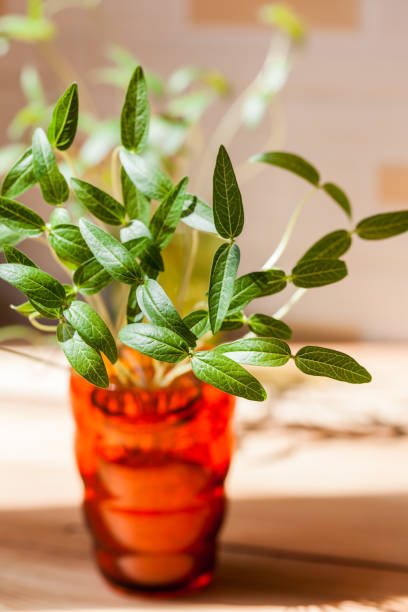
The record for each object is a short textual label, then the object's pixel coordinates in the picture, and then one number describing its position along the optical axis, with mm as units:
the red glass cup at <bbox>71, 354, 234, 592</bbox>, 709
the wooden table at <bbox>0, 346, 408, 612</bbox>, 742
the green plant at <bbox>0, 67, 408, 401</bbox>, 603
